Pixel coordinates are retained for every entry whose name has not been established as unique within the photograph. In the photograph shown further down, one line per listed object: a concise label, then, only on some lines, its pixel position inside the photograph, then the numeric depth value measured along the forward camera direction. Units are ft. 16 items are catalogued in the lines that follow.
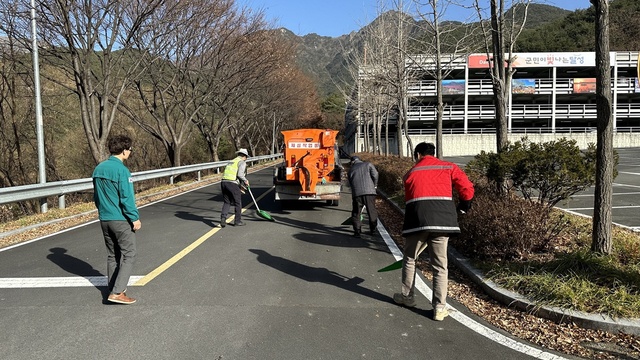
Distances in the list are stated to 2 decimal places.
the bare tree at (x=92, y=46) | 46.37
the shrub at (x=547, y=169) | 21.49
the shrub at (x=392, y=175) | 42.59
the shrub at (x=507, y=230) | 18.56
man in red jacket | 14.42
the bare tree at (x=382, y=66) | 53.21
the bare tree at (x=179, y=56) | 59.41
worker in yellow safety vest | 30.73
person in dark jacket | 27.81
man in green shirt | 15.51
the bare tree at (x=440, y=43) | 42.86
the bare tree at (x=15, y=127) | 65.63
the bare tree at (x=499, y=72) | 27.37
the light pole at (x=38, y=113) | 37.45
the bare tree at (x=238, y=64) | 75.51
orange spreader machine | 38.14
